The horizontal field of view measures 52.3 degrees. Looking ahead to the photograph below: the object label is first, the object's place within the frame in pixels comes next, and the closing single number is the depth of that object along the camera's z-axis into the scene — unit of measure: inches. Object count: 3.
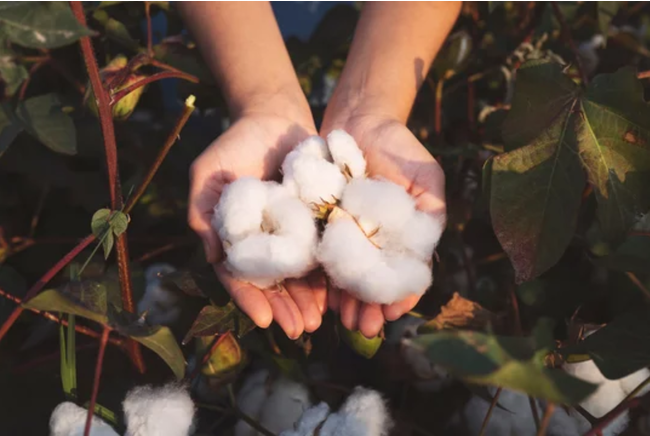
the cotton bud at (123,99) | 43.5
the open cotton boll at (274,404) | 42.1
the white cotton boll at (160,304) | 44.2
